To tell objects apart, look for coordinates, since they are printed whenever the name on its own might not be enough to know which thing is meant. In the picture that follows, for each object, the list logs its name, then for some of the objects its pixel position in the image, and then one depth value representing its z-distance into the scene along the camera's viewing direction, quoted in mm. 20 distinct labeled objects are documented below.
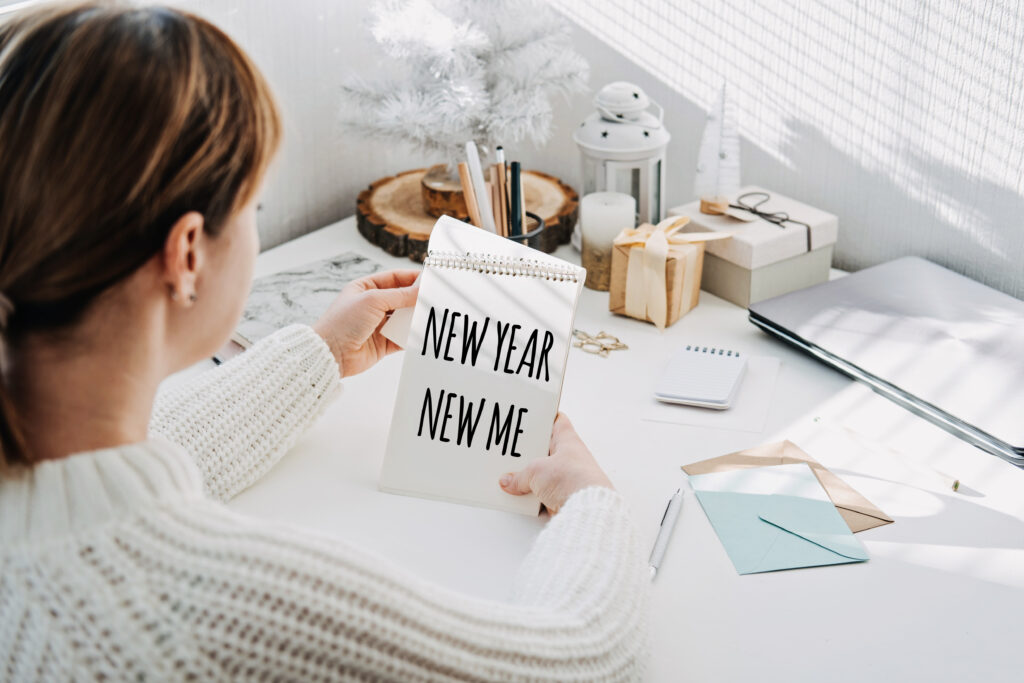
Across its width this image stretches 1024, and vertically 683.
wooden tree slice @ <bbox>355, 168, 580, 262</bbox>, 1364
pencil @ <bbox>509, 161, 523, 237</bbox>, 1176
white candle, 1248
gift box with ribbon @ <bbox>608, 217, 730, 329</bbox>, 1166
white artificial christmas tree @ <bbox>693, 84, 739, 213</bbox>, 1309
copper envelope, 846
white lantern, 1301
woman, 527
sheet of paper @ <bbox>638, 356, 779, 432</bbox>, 994
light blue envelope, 799
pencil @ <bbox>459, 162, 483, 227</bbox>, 1116
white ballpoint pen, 797
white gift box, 1206
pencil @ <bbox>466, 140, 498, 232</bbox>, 1107
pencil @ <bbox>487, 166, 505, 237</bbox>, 1176
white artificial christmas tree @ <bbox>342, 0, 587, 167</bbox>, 1267
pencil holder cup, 1167
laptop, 947
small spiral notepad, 1020
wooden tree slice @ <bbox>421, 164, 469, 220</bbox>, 1384
